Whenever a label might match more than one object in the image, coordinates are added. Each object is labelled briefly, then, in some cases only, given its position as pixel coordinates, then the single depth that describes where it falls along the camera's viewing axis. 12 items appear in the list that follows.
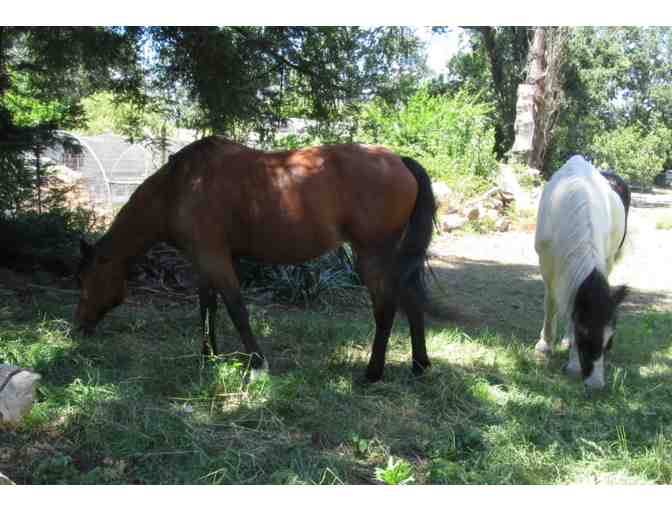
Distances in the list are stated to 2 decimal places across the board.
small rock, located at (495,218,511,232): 13.25
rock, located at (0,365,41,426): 3.27
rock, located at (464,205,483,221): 13.27
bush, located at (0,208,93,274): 6.74
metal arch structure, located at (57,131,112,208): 12.19
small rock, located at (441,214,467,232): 12.79
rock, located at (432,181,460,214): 13.34
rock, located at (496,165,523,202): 14.68
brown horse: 4.39
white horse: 4.26
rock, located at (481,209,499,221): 13.42
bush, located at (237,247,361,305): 6.94
